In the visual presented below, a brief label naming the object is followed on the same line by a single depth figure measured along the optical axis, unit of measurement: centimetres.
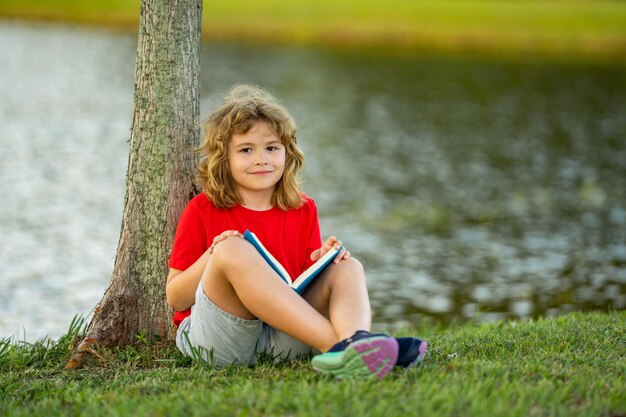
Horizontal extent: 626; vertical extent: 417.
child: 817
